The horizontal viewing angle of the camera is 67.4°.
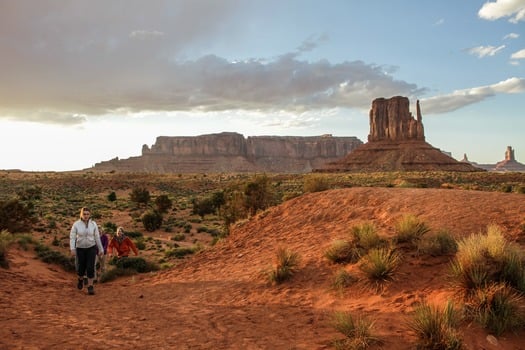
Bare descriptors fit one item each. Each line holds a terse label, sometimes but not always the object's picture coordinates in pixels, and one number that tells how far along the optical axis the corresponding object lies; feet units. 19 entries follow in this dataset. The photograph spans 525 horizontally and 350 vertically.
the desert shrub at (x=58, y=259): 46.39
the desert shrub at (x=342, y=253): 28.96
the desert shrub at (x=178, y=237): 74.73
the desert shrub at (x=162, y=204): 110.51
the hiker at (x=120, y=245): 46.39
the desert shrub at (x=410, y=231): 28.34
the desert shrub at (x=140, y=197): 123.65
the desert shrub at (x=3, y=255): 37.93
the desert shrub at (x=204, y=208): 109.29
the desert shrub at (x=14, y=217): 64.69
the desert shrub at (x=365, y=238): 28.58
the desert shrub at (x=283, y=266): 28.76
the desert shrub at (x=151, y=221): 84.94
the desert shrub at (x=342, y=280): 25.52
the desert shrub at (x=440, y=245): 25.89
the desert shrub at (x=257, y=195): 69.62
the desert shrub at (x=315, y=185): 61.00
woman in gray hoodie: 30.14
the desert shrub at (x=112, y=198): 140.77
